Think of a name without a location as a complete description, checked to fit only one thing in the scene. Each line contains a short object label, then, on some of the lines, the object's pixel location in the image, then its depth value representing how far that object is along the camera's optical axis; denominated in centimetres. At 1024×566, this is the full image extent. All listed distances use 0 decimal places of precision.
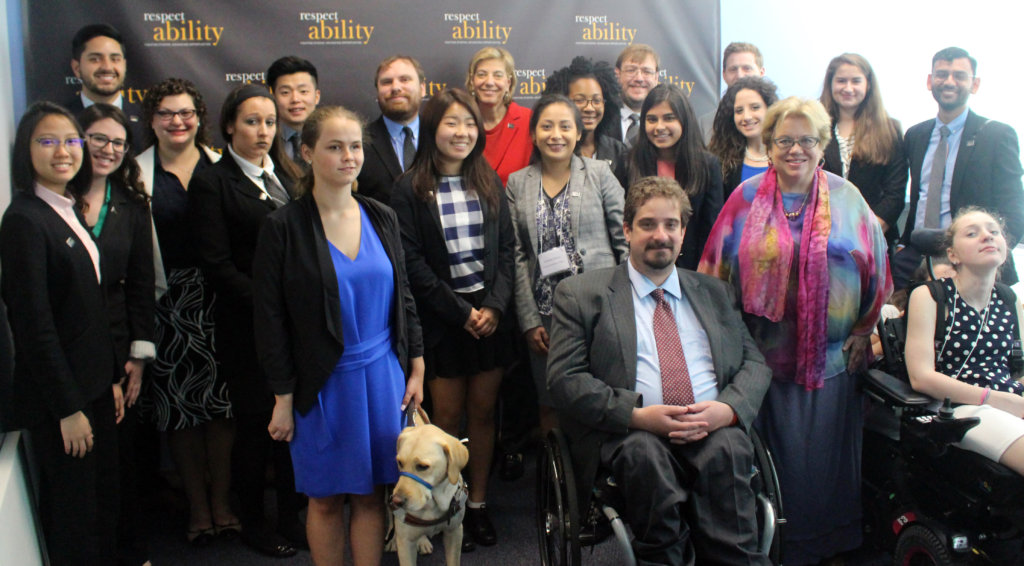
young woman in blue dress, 227
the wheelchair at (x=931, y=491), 234
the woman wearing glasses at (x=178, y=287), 303
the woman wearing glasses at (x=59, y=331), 231
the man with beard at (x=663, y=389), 219
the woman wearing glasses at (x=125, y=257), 269
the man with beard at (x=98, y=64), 349
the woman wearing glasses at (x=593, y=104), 362
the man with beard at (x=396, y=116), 337
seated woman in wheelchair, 268
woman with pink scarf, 271
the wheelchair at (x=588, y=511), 217
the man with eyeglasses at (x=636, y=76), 403
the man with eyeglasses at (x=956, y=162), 353
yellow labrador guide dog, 231
